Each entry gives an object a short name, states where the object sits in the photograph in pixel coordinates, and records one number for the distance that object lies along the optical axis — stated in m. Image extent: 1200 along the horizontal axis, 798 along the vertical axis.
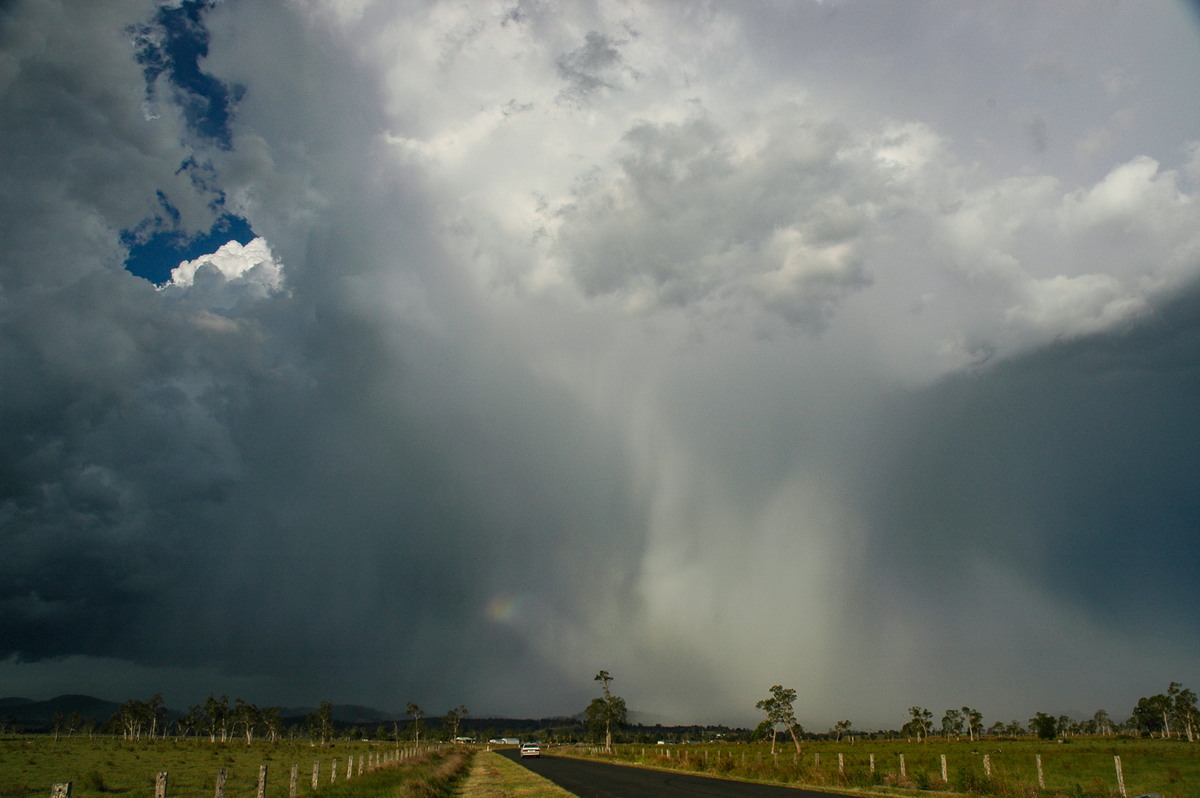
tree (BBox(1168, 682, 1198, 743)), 145.38
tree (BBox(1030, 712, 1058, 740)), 162.26
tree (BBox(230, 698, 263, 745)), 151.38
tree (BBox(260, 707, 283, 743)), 160.00
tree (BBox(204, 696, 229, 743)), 158.25
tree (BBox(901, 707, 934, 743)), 171.76
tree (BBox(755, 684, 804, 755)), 116.94
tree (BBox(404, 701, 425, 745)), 169.12
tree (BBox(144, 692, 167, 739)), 168.00
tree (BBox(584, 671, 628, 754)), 127.19
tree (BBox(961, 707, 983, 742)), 188.75
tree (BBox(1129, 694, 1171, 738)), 158.00
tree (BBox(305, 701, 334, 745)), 160.62
